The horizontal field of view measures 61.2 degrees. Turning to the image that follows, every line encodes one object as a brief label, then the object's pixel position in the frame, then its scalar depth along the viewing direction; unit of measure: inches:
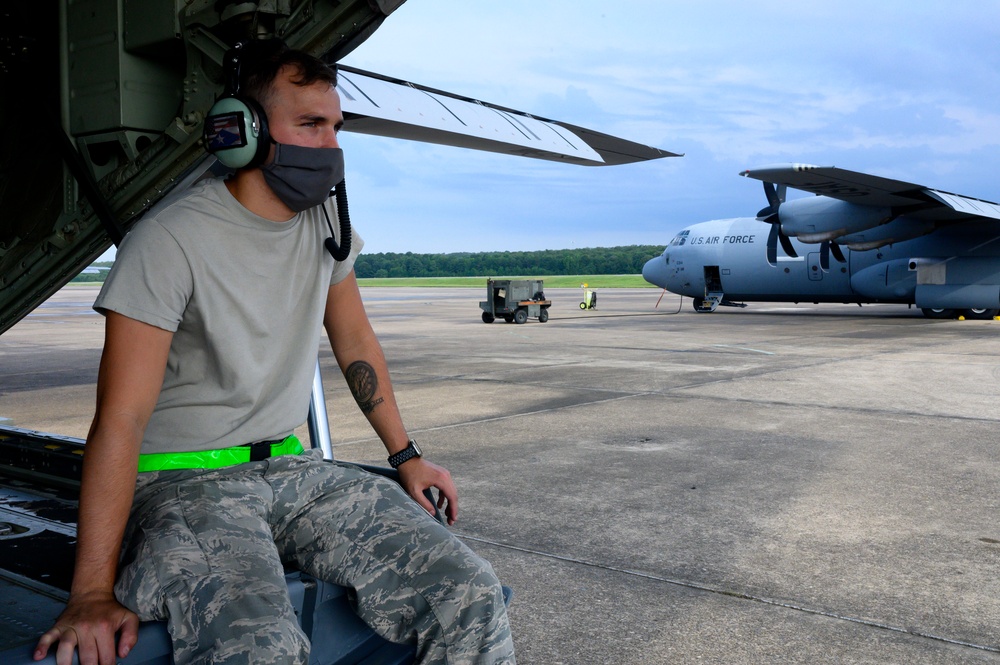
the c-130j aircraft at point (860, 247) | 714.8
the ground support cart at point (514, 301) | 829.8
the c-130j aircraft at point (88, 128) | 120.4
